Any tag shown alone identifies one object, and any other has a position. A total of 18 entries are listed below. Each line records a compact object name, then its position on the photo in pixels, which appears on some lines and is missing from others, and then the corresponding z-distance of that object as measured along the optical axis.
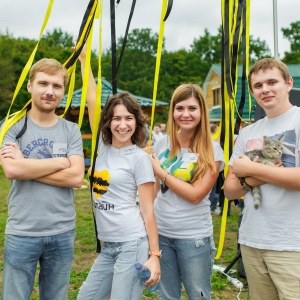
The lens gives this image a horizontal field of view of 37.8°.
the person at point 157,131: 13.90
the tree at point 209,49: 49.00
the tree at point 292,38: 42.11
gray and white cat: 2.02
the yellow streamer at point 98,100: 2.49
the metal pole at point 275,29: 4.16
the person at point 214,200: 7.86
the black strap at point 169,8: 2.30
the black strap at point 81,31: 2.54
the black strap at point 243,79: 2.52
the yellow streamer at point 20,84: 2.25
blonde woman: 2.35
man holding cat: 2.00
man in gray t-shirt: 2.18
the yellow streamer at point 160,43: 2.47
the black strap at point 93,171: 2.34
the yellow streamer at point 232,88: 2.52
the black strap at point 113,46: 2.43
